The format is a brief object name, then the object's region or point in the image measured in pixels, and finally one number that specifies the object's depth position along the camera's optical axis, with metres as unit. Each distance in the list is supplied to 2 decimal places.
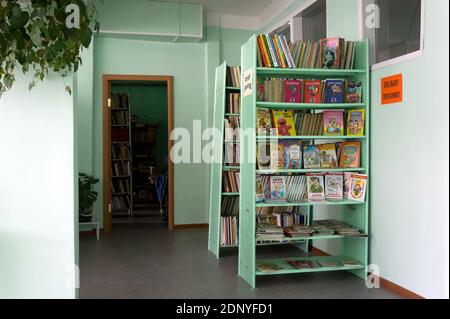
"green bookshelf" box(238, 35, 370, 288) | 4.14
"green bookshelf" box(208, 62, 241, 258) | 5.28
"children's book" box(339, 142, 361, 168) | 4.34
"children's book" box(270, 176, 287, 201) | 4.32
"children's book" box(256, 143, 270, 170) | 4.23
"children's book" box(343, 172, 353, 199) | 4.37
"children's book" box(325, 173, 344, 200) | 4.37
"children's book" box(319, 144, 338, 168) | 4.38
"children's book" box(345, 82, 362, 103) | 4.31
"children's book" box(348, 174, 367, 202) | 4.21
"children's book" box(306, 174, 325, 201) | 4.37
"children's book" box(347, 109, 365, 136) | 4.27
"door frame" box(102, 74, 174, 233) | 6.97
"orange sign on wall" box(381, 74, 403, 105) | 3.90
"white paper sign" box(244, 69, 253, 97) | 4.14
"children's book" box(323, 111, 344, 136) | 4.33
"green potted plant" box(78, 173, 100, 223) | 6.23
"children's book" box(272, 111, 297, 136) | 4.23
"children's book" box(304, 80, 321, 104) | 4.27
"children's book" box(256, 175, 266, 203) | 4.17
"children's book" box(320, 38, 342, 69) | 4.28
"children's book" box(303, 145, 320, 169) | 4.34
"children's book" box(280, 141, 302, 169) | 4.29
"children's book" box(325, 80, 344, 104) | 4.30
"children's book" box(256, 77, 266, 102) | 4.21
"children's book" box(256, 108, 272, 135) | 4.16
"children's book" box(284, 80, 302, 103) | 4.25
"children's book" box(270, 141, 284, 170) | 4.23
